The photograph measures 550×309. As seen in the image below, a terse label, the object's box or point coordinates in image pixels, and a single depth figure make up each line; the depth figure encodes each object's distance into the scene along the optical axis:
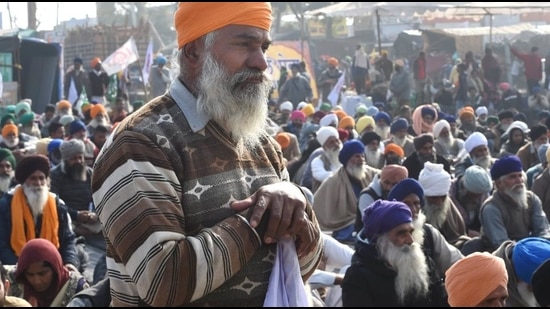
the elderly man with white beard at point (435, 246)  6.09
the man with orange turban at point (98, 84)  19.61
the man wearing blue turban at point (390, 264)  5.34
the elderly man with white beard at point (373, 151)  11.37
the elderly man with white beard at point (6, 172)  9.00
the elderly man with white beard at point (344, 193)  8.89
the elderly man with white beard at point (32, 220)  7.21
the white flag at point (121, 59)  19.16
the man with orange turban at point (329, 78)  23.78
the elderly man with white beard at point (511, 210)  7.31
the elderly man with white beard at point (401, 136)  12.93
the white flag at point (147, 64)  19.69
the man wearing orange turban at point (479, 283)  4.28
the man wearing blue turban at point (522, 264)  4.68
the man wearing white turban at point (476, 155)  10.19
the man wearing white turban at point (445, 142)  12.65
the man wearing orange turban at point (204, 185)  1.94
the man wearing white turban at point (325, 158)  10.38
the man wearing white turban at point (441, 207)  7.54
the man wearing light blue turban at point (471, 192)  8.36
